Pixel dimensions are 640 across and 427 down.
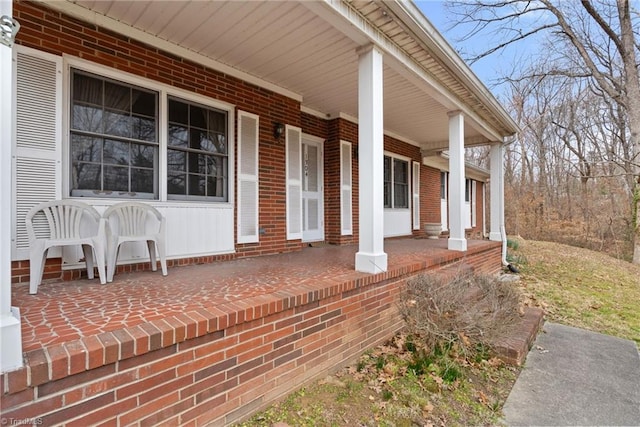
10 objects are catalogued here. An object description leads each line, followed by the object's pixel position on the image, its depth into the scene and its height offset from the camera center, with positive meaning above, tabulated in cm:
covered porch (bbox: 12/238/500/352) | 184 -60
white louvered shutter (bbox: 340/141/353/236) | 657 +53
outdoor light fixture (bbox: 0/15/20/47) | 137 +82
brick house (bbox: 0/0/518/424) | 298 +133
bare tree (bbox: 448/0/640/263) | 1000 +610
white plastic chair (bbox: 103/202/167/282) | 304 -12
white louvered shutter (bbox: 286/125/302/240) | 544 +61
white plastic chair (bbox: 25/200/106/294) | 264 -9
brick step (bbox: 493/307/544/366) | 309 -127
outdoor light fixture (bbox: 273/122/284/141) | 517 +139
